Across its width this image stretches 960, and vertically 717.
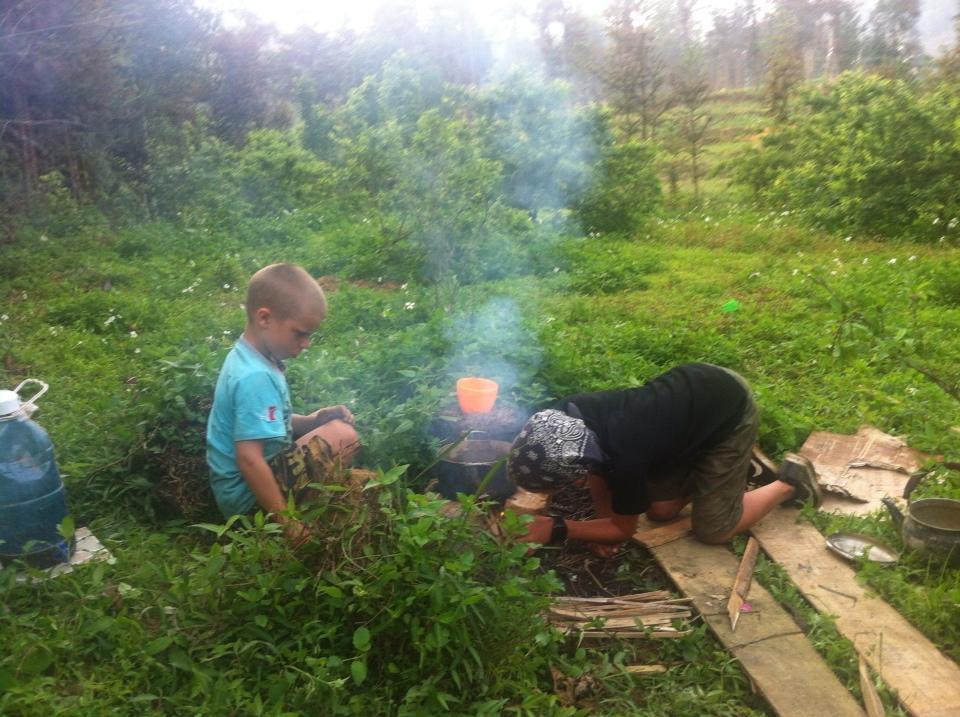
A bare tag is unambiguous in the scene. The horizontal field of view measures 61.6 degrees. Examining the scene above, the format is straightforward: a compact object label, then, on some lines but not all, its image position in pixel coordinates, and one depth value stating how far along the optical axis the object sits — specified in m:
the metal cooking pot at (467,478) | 3.68
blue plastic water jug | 3.10
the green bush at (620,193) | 9.91
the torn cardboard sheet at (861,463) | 4.02
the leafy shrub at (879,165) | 8.86
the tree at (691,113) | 12.29
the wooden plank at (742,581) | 3.15
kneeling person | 3.27
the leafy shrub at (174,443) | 3.62
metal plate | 3.50
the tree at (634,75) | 13.09
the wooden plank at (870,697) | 2.64
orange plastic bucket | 3.95
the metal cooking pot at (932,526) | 3.32
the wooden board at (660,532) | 3.70
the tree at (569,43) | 12.99
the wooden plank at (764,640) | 2.70
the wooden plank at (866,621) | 2.73
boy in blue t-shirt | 3.13
